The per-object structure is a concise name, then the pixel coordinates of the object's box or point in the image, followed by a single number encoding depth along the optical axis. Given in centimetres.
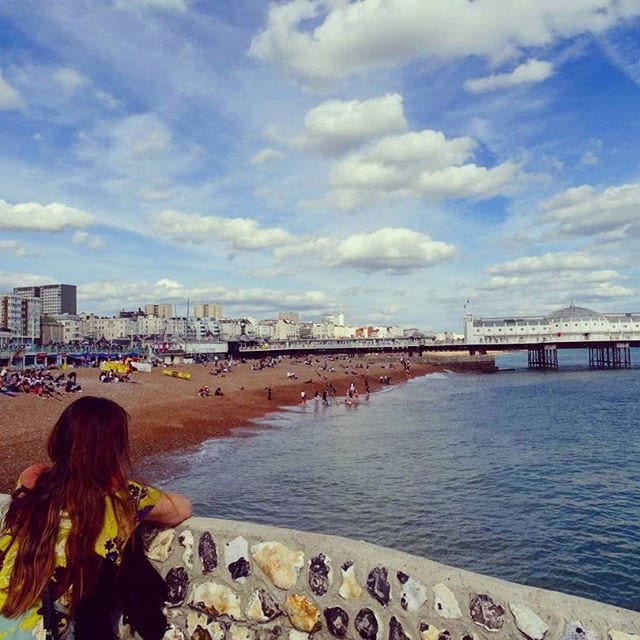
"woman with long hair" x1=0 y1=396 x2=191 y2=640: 258
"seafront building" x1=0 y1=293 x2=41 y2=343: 13362
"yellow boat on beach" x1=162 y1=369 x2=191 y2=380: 5775
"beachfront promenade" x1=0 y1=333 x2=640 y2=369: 9006
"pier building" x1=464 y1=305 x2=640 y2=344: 10950
